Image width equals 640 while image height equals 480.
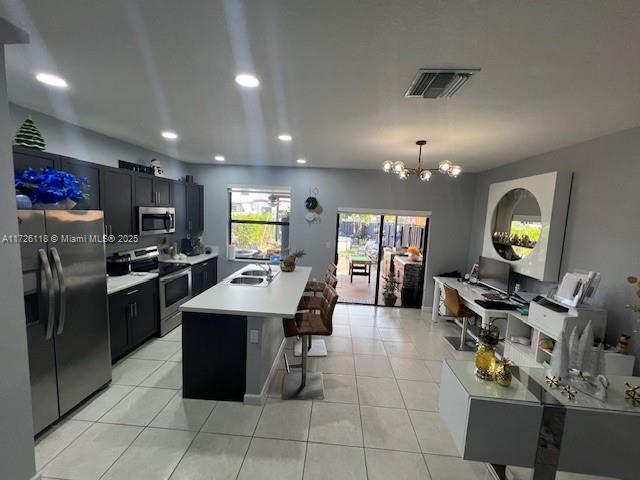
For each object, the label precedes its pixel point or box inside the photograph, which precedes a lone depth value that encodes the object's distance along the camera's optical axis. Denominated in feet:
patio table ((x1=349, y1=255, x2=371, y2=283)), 19.36
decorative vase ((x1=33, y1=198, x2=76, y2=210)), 7.03
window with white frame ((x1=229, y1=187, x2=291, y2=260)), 18.07
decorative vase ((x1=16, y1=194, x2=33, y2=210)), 6.41
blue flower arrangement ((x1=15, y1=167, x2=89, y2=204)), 6.89
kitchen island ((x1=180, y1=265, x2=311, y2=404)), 8.33
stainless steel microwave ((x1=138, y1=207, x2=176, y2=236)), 12.33
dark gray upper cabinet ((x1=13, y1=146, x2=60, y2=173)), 7.33
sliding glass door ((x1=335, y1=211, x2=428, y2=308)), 17.72
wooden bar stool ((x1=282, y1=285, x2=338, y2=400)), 8.87
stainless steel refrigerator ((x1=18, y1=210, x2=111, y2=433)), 6.57
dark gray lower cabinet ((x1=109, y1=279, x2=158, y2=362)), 9.91
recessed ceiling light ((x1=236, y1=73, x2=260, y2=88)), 5.80
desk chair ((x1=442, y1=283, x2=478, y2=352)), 12.78
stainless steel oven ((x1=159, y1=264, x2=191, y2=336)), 12.41
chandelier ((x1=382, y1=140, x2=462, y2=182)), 9.63
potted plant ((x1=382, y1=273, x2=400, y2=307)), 18.20
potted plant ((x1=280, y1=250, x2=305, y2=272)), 13.64
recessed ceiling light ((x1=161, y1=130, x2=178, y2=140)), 10.66
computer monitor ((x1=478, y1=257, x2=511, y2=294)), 12.65
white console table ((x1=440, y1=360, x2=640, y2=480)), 4.91
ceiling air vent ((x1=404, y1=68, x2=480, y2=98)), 5.32
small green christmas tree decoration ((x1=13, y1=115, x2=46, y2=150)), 7.70
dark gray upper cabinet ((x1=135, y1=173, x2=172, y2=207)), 12.24
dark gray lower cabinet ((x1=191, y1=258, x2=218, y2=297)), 15.43
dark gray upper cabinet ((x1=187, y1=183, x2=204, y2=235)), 16.51
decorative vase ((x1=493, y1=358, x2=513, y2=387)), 5.39
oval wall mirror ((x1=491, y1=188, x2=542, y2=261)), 11.44
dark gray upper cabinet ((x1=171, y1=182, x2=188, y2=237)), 14.97
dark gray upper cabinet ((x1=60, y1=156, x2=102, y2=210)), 8.78
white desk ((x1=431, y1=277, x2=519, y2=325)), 10.98
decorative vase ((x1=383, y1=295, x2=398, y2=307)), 18.16
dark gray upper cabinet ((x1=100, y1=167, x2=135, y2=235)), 10.44
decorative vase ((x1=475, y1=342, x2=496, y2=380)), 5.55
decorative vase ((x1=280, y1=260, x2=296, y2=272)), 13.64
